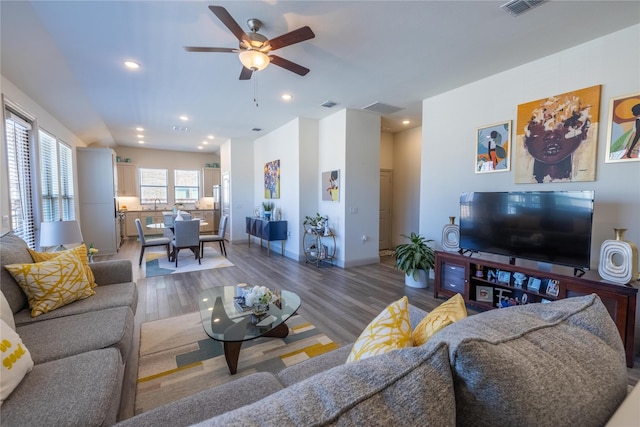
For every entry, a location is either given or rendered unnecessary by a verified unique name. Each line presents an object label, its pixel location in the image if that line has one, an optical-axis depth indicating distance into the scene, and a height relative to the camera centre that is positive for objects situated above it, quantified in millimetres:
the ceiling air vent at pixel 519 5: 2131 +1498
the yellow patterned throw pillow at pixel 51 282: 1951 -634
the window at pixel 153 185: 8984 +355
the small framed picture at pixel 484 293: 3097 -1069
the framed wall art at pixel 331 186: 5121 +214
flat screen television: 2451 -263
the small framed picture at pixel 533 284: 2697 -841
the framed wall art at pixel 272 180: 6382 +406
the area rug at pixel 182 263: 4828 -1276
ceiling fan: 2210 +1288
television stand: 2125 -843
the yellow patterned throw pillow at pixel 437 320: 1006 -458
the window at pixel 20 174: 3229 +259
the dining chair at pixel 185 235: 5004 -717
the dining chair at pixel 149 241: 5180 -866
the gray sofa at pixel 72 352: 1080 -829
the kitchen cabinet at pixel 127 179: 8375 +507
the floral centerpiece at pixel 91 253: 2907 -608
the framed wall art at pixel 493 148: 3268 +613
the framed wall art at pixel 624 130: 2393 +608
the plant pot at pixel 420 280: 3955 -1184
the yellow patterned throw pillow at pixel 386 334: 972 -501
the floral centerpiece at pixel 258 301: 2256 -846
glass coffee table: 2012 -974
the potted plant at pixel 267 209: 6508 -293
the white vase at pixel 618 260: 2107 -485
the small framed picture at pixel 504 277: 2898 -825
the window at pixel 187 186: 9438 +355
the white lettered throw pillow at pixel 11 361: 1124 -717
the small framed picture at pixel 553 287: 2547 -824
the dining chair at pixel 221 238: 5691 -857
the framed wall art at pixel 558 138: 2645 +621
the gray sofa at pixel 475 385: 547 -408
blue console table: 5855 -722
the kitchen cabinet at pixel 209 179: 9539 +592
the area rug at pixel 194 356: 1902 -1294
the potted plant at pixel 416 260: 3842 -870
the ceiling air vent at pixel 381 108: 4602 +1526
